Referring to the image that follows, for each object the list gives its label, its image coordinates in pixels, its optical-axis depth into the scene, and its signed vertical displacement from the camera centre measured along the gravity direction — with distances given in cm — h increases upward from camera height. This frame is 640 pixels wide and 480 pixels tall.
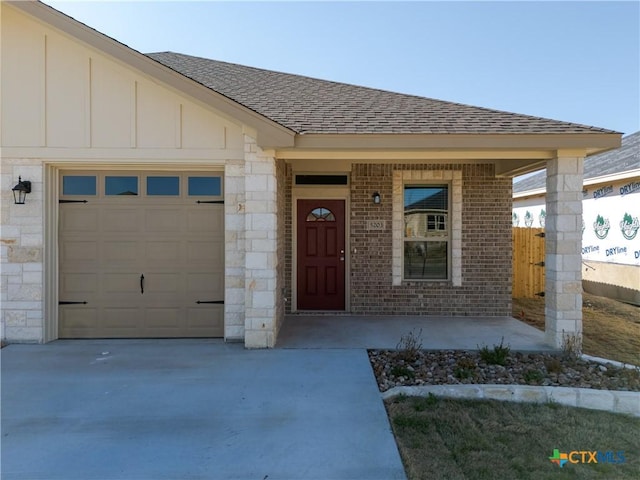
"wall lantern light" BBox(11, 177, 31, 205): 575 +69
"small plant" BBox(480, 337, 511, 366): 504 -147
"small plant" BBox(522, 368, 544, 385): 448 -156
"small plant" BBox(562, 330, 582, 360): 527 -142
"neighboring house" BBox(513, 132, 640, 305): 1030 +45
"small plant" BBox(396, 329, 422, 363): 516 -151
